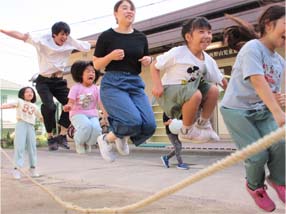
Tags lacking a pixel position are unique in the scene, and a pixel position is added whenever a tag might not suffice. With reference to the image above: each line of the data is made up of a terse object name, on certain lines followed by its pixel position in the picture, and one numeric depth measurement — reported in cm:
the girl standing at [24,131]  672
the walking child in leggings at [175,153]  794
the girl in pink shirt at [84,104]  423
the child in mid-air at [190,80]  303
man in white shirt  438
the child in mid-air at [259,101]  240
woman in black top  346
